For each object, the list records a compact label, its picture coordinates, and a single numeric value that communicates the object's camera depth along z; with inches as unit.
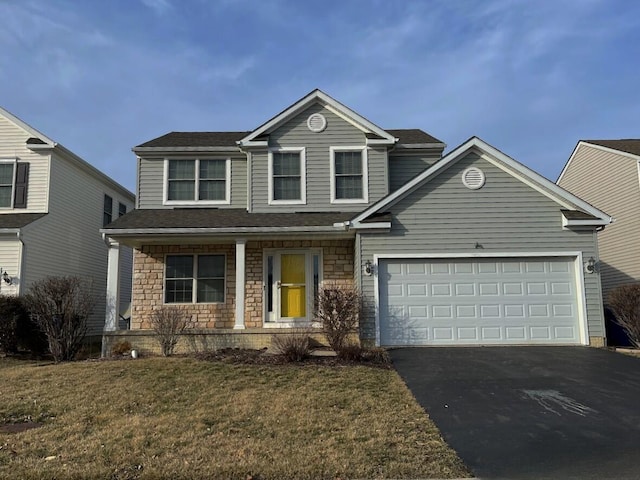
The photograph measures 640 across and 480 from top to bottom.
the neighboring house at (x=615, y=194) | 649.6
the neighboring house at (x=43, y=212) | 573.3
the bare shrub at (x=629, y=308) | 434.7
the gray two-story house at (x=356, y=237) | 449.1
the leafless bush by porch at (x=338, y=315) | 410.6
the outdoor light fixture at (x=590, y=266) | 446.6
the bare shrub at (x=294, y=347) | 387.5
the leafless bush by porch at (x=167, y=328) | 441.7
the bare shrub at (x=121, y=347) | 468.1
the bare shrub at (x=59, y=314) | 448.8
